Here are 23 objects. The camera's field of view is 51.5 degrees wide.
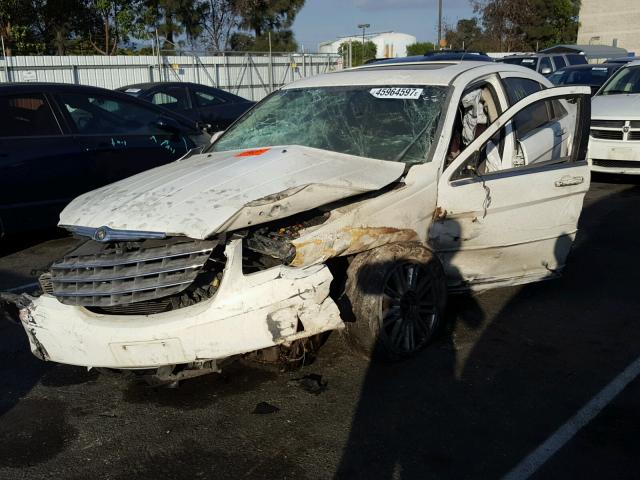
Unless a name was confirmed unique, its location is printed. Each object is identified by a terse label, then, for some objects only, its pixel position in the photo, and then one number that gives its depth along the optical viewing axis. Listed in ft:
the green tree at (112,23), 94.17
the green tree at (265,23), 121.90
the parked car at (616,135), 29.07
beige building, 173.58
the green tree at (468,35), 169.58
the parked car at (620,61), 44.41
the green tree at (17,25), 83.97
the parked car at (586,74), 42.90
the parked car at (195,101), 37.17
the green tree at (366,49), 176.35
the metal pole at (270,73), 76.68
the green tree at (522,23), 161.99
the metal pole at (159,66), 63.83
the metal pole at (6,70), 57.34
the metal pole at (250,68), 74.69
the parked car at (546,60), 61.16
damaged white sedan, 10.68
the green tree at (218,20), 120.37
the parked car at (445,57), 38.94
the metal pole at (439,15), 109.50
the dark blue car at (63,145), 20.36
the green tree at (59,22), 90.99
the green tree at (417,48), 180.45
